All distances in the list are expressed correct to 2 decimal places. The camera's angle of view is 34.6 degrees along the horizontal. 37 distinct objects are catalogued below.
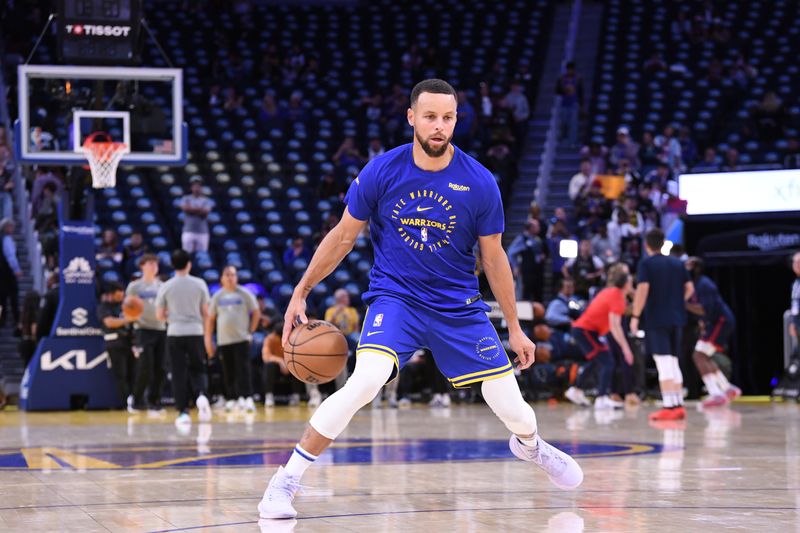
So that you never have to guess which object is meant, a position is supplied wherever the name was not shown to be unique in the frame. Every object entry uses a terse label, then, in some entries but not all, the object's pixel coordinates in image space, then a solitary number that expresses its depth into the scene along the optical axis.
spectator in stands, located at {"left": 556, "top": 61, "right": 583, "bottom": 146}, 25.25
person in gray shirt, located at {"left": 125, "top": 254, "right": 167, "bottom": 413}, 15.53
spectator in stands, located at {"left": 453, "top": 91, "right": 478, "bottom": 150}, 24.45
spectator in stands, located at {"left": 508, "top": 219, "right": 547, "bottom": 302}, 20.05
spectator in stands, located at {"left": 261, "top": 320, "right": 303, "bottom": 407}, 17.03
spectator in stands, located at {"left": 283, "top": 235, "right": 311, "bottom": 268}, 20.47
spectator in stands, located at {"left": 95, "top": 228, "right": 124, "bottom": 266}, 19.50
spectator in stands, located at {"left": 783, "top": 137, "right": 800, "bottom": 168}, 22.47
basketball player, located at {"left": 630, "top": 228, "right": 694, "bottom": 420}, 13.48
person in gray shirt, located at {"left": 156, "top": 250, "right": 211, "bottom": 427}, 13.76
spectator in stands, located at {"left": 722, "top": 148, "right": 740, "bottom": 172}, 22.38
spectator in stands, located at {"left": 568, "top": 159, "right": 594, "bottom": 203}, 22.44
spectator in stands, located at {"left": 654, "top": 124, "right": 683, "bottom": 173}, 23.12
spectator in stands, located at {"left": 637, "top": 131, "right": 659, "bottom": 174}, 23.37
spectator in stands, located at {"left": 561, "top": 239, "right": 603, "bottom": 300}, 19.78
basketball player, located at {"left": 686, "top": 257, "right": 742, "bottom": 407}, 16.44
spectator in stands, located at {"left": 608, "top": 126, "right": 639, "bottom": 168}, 23.33
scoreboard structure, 15.06
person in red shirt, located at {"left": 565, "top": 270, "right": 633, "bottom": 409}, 16.14
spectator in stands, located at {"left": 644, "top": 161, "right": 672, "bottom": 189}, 22.20
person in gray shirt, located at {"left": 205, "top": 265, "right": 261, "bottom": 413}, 15.34
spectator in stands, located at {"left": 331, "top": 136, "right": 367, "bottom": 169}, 23.39
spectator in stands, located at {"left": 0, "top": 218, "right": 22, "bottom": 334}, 18.59
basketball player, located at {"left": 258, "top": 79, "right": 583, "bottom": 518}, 5.77
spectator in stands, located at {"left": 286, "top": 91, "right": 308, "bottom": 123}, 25.00
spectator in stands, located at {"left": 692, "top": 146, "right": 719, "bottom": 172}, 22.77
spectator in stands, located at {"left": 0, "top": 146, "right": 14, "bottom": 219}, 19.78
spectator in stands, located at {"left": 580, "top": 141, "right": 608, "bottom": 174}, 23.14
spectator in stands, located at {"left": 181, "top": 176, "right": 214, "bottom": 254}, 20.12
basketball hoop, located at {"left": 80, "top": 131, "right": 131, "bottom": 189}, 15.50
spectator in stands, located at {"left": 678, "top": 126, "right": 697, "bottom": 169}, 23.55
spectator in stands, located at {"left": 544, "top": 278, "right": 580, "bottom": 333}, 18.88
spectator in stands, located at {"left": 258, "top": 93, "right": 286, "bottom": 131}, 24.72
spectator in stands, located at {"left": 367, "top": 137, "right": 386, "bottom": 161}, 23.27
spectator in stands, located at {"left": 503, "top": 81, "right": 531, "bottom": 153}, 25.45
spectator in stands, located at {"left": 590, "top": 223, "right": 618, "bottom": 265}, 20.23
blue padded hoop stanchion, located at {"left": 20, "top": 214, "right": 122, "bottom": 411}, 16.58
